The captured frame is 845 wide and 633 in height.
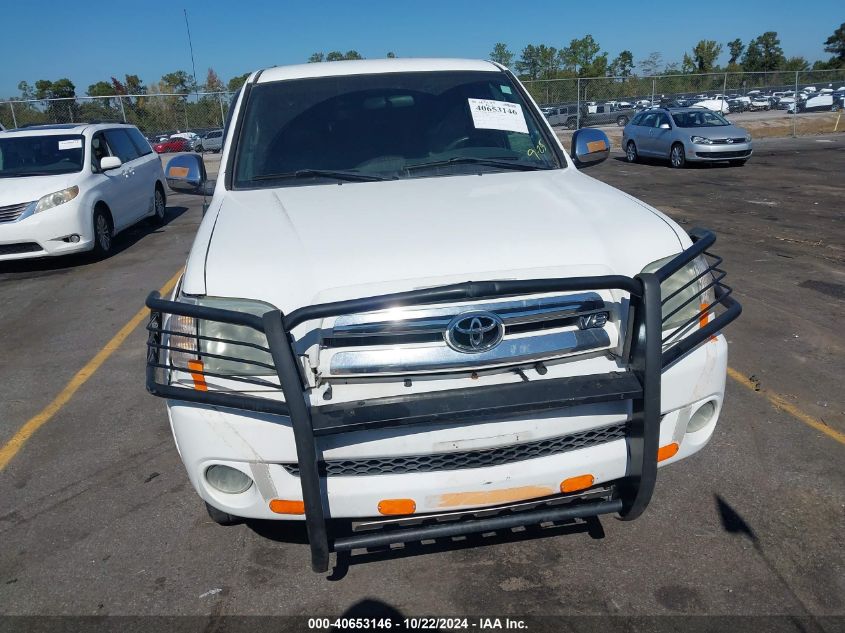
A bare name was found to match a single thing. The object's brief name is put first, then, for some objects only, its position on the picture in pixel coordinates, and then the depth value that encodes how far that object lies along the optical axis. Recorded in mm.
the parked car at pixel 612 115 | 39000
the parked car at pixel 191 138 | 29903
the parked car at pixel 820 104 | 38747
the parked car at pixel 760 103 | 42312
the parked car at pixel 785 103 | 42784
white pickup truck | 2350
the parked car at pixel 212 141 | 33091
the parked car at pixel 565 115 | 34406
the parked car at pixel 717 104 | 37531
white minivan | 8766
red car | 29406
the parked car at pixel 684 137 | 17891
